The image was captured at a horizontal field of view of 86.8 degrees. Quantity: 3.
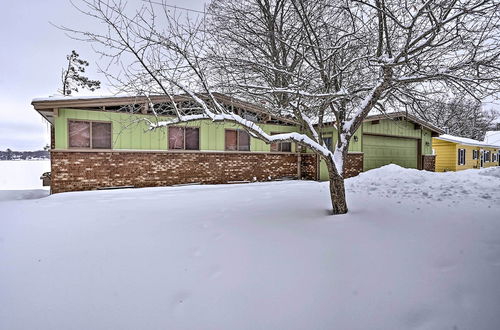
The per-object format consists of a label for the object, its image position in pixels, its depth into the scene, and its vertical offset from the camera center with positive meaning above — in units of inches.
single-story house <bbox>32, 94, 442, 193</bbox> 342.0 +21.9
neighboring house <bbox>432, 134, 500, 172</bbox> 720.3 +26.2
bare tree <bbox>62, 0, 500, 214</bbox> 149.2 +68.3
